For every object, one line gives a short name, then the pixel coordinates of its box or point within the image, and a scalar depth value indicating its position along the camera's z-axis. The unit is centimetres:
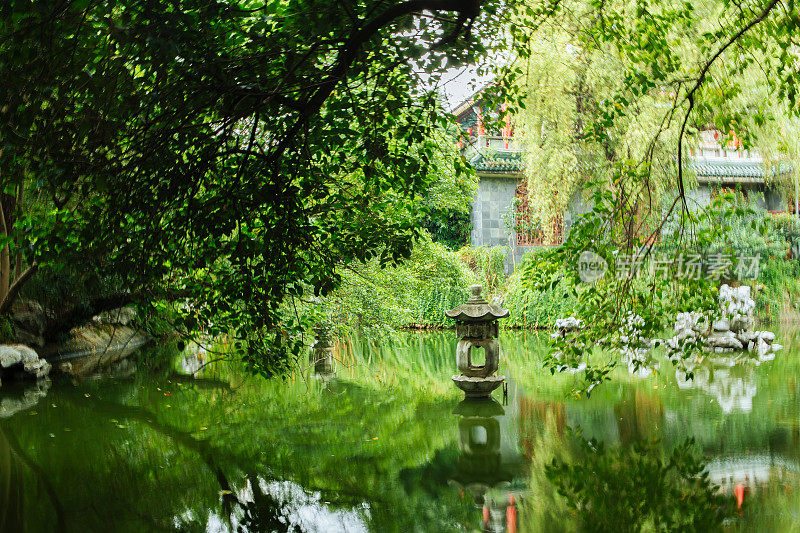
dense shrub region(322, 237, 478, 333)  805
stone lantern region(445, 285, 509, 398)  705
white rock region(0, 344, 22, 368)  837
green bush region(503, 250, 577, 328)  1353
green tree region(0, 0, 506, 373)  318
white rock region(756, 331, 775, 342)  1063
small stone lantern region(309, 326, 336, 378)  899
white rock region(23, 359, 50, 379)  860
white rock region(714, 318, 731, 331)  1071
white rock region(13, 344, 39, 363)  863
